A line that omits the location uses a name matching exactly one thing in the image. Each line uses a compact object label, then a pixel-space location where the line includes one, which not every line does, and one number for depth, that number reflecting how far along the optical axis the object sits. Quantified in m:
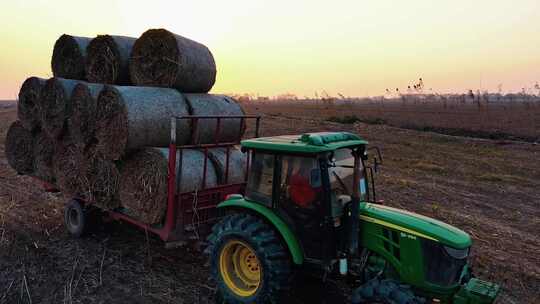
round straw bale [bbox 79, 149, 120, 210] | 6.00
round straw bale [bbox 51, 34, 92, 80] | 7.45
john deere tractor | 3.91
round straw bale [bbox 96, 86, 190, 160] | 5.61
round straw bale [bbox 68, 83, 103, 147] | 6.06
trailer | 5.27
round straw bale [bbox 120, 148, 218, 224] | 5.49
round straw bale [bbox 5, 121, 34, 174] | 7.51
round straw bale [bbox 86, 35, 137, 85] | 6.90
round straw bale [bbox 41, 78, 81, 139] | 6.38
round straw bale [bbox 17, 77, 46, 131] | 6.92
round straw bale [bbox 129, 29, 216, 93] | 6.46
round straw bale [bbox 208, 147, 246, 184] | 5.94
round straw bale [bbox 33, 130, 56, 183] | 7.05
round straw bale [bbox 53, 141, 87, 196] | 6.43
